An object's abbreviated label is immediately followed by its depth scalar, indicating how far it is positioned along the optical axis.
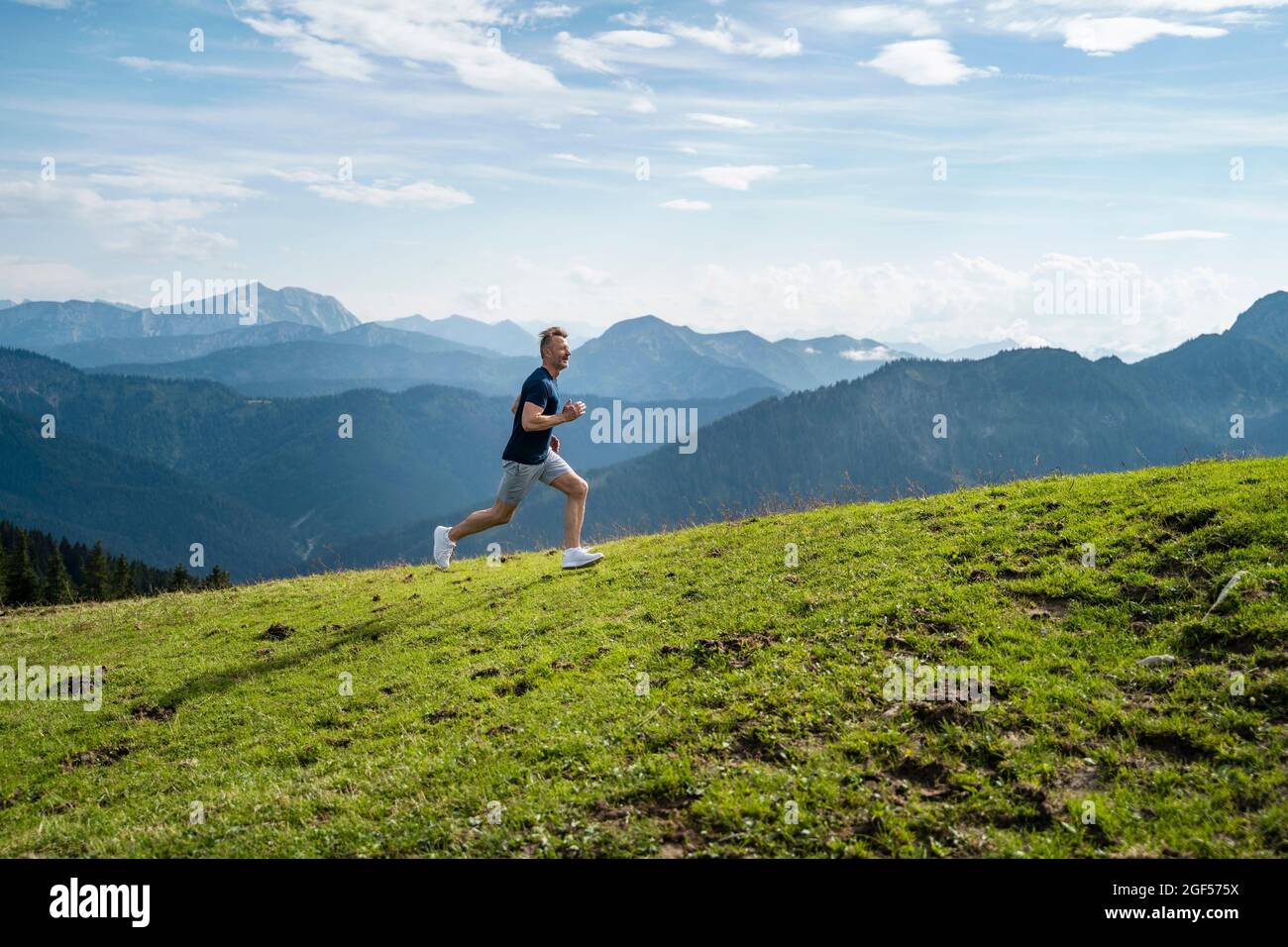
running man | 13.91
